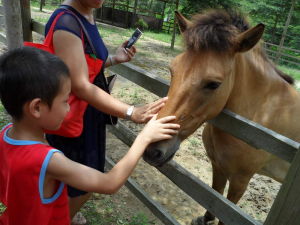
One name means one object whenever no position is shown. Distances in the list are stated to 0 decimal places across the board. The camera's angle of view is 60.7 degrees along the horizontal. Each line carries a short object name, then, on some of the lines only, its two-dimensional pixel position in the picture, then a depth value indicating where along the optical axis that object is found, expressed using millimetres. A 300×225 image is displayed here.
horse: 1597
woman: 1430
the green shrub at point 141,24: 20253
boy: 1104
